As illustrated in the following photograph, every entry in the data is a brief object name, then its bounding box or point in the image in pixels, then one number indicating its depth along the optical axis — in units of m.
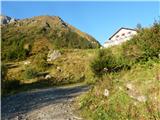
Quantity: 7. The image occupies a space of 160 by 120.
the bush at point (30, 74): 10.42
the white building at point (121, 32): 20.44
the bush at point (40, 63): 11.88
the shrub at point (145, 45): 4.71
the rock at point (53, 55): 13.57
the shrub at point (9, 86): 7.56
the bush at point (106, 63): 5.85
